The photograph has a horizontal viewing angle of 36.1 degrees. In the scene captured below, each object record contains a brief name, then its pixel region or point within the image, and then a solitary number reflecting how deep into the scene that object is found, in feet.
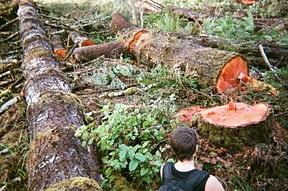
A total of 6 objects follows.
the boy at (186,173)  9.17
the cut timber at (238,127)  14.42
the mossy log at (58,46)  27.91
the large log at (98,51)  26.43
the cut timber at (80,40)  28.86
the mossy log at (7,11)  32.48
